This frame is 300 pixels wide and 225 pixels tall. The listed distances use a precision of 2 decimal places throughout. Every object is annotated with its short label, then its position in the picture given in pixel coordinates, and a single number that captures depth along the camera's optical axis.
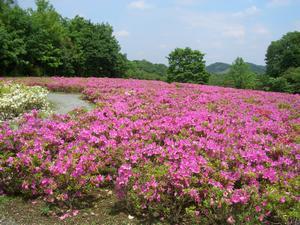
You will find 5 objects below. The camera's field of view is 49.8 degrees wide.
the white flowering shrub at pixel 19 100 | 9.58
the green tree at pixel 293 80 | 30.02
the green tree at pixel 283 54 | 41.88
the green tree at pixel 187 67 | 44.03
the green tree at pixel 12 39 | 23.48
